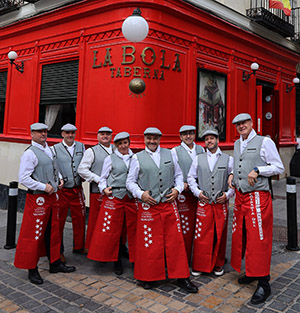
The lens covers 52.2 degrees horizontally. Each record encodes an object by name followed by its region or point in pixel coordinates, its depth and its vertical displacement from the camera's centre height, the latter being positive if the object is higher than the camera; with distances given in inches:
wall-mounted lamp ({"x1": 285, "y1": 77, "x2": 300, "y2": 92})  451.5 +141.9
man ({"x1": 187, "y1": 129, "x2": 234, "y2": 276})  160.4 -13.4
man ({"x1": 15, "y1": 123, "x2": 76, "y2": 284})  155.3 -16.1
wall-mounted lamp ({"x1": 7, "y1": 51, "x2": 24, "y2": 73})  335.3 +125.1
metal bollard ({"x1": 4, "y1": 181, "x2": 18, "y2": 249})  212.1 -31.7
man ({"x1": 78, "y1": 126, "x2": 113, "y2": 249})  187.8 +4.0
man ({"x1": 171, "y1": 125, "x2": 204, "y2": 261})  175.6 -15.0
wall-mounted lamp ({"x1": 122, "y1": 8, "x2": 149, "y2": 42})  197.6 +97.2
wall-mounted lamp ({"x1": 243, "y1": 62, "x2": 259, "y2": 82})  353.4 +129.3
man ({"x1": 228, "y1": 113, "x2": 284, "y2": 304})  140.4 -9.8
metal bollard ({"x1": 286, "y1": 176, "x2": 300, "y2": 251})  199.8 -23.0
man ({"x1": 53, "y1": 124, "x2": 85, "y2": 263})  189.3 -7.3
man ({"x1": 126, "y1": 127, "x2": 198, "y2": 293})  148.3 -22.5
